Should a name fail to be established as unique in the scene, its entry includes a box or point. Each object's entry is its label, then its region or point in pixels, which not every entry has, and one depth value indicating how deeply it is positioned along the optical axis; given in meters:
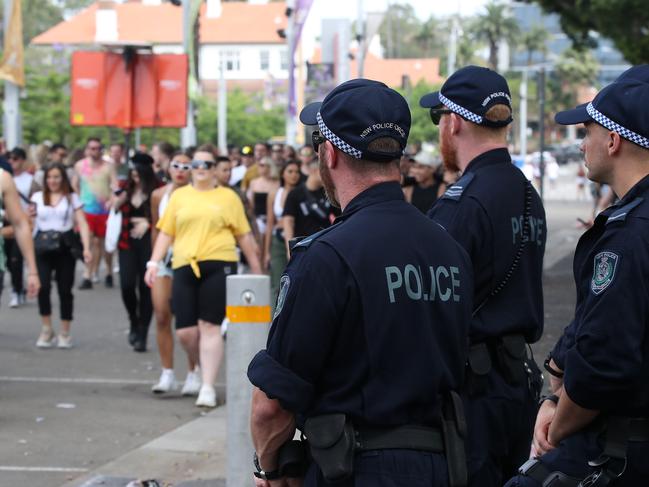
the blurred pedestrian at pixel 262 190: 16.59
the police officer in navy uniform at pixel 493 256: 4.63
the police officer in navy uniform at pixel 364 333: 3.42
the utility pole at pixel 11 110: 19.69
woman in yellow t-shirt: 9.98
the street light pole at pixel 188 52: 19.97
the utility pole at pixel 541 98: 18.94
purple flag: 23.50
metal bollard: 6.76
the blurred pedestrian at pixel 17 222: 9.48
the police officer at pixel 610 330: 3.54
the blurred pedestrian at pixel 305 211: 12.84
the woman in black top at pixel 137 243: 12.52
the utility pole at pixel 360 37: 27.77
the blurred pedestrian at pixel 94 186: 17.83
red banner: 18.38
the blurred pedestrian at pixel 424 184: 14.38
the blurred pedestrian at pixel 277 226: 13.81
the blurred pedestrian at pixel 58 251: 12.84
